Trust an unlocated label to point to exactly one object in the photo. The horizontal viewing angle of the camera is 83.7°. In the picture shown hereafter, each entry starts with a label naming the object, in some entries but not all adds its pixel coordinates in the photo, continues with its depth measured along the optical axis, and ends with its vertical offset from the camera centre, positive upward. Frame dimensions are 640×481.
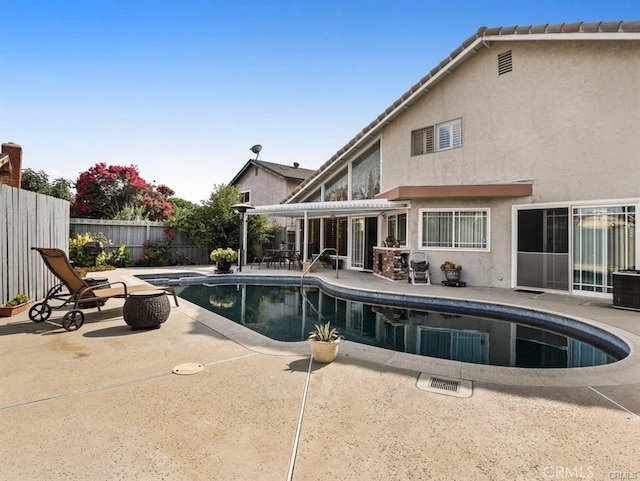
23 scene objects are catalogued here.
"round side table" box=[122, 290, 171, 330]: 6.52 -1.29
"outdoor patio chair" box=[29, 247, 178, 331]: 6.63 -1.06
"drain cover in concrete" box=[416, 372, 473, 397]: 4.10 -1.72
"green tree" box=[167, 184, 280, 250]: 19.73 +1.16
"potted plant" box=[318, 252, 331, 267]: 19.63 -1.02
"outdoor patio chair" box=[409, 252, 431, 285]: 13.26 -1.11
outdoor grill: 11.78 -0.26
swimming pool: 6.55 -2.02
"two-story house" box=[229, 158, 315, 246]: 25.30 +4.51
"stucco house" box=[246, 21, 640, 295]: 10.20 +2.83
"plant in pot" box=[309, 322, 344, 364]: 4.98 -1.45
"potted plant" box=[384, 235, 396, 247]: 14.73 +0.04
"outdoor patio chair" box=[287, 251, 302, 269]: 19.06 -0.97
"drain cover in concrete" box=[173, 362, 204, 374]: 4.61 -1.68
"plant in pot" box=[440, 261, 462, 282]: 12.80 -1.02
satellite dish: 29.30 +7.64
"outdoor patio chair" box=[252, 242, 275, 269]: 19.35 -0.78
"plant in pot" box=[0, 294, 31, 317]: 7.24 -1.38
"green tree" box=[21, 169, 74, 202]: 27.70 +4.50
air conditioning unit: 8.60 -1.12
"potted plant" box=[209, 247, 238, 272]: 16.53 -0.85
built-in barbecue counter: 13.86 -0.85
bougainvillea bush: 25.31 +3.52
